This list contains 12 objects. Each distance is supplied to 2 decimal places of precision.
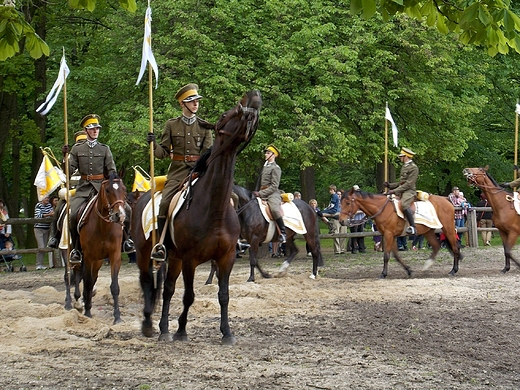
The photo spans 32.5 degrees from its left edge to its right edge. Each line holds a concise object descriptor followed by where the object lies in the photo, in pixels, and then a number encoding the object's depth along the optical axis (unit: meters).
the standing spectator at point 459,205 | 31.11
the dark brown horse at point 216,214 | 9.58
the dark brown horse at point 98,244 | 13.02
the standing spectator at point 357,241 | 29.59
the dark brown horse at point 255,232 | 19.34
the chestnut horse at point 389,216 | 21.17
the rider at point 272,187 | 19.78
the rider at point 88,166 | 13.68
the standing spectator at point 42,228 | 26.56
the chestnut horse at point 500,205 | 20.92
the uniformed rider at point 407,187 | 21.22
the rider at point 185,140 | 10.91
